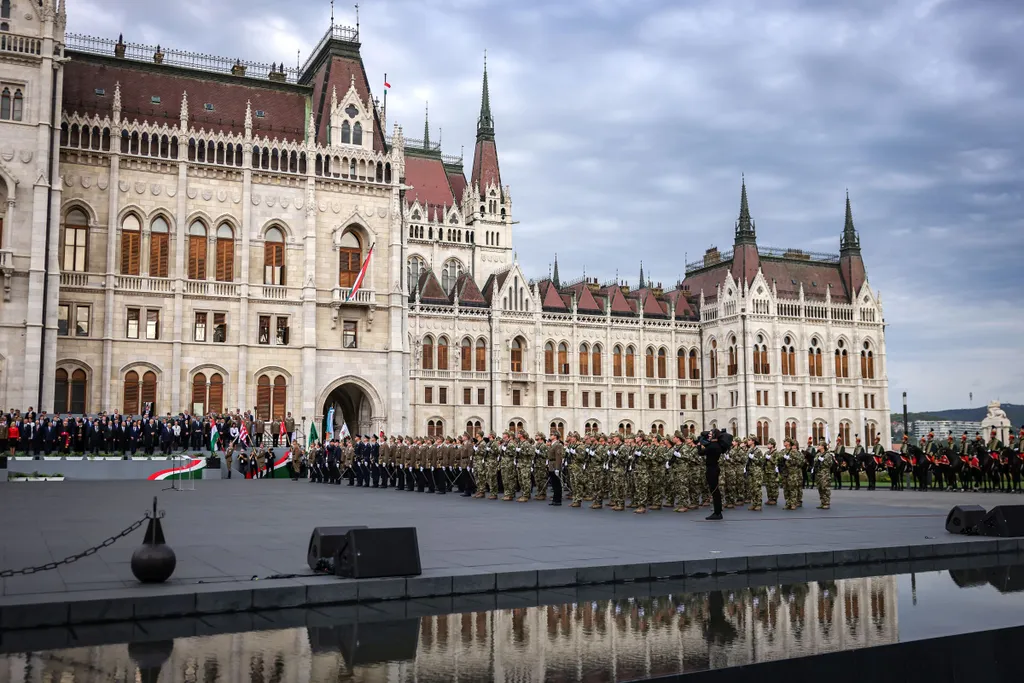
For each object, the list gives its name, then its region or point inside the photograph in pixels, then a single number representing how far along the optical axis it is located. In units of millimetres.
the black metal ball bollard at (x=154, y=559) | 9625
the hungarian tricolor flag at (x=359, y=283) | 45188
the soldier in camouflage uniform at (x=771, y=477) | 23938
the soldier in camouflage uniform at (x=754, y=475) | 22531
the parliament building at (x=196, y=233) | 39594
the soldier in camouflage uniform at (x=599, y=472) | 22641
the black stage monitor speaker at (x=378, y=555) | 10281
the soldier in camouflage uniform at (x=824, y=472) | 22344
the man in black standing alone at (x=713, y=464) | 18781
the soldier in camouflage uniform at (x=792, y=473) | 22266
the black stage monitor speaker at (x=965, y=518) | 15461
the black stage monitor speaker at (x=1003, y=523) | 15102
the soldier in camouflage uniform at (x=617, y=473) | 21984
